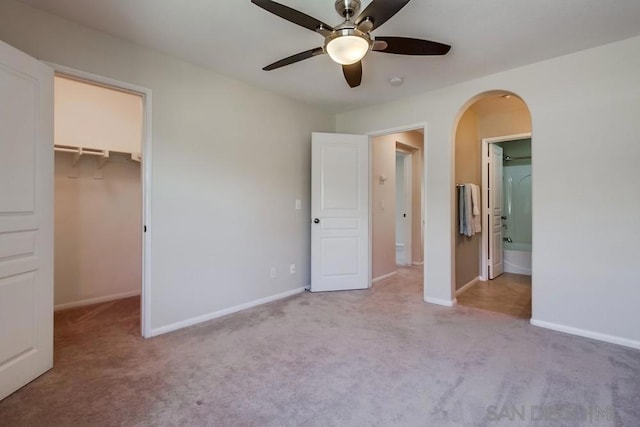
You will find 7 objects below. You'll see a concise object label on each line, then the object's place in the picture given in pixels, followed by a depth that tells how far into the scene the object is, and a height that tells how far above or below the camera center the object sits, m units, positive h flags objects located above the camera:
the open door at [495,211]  4.68 +0.06
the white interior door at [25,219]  1.79 -0.02
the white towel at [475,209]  4.05 +0.07
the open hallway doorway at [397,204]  4.63 +0.18
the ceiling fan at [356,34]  1.61 +1.05
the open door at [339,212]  3.99 +0.04
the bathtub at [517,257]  5.01 -0.69
